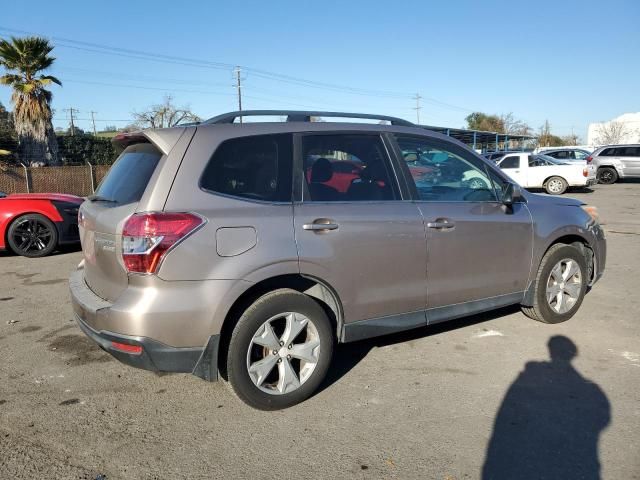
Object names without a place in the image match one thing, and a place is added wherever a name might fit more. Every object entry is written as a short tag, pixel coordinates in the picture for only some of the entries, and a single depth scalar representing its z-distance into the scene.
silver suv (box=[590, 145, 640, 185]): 24.78
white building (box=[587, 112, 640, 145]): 74.88
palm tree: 20.95
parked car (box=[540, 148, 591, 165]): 24.06
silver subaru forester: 3.02
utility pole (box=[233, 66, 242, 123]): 50.43
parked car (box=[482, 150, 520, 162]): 22.28
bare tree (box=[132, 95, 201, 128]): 50.44
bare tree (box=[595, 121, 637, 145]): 74.94
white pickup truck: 19.77
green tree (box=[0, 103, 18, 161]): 20.97
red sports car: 8.39
